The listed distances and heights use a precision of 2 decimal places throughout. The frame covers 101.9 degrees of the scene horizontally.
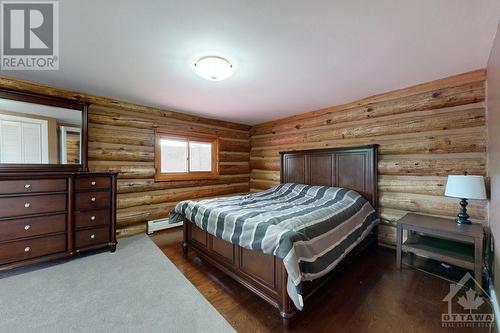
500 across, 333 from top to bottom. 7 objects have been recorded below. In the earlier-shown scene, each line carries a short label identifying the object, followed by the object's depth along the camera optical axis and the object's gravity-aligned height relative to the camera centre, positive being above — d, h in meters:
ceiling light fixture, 2.04 +1.02
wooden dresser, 2.19 -0.60
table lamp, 2.00 -0.24
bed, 1.66 -0.62
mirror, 2.48 +0.43
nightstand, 1.92 -0.90
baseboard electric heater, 3.63 -1.10
